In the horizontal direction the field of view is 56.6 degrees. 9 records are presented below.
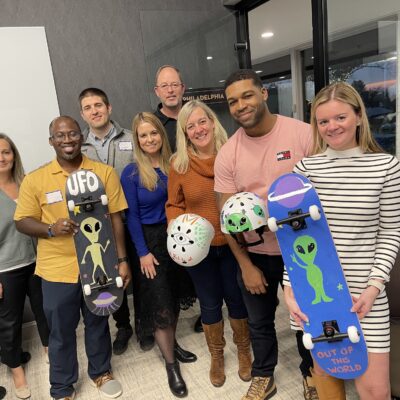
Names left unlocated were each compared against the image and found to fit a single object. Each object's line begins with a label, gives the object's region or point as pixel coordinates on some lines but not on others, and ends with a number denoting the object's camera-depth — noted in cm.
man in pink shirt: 155
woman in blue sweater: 203
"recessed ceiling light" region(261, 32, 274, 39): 485
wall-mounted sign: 329
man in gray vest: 233
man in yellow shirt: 183
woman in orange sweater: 187
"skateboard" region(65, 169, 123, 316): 178
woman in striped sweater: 127
